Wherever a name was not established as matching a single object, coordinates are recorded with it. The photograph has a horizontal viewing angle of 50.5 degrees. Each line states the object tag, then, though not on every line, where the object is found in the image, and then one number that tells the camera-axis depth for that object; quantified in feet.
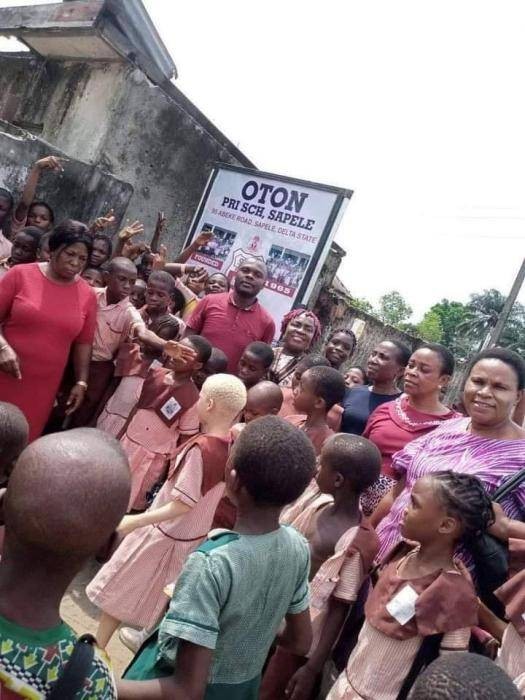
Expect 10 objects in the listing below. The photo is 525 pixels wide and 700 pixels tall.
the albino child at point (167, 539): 8.15
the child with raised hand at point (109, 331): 12.84
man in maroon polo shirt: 14.61
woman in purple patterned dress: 7.86
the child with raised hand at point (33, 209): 16.24
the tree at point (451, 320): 146.00
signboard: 20.97
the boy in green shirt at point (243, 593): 4.47
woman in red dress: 10.19
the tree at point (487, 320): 136.67
